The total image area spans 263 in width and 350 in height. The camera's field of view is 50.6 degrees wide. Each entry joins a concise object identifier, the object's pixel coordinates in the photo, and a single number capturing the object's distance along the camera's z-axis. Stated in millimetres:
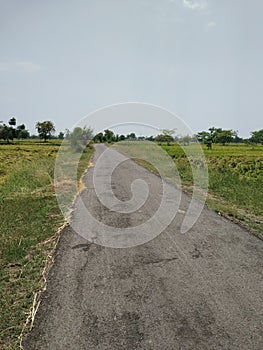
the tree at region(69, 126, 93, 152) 31734
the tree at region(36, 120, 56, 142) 88938
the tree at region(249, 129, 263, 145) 78750
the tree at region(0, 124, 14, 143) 72762
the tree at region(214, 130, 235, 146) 74625
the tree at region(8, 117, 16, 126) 92125
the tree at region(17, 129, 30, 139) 96450
